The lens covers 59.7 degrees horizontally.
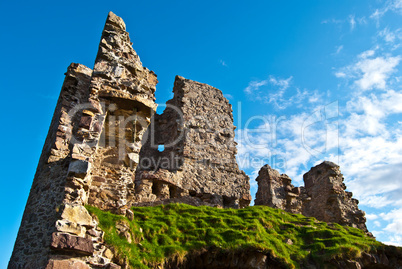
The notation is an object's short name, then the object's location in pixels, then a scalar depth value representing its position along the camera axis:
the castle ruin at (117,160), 6.93
